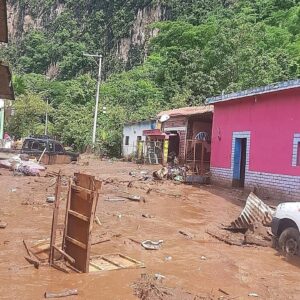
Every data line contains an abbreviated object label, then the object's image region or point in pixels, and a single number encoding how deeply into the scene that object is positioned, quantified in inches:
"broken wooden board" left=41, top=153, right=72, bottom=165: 833.6
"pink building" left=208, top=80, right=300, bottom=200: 444.3
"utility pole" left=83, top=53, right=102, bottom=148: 1117.7
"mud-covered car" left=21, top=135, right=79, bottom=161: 829.9
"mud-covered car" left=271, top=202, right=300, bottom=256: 233.8
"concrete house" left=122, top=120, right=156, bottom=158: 1018.4
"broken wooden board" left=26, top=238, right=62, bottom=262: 213.3
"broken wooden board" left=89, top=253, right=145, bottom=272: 201.4
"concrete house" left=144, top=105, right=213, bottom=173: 750.9
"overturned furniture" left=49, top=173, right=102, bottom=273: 184.5
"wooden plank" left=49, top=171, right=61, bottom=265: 200.0
